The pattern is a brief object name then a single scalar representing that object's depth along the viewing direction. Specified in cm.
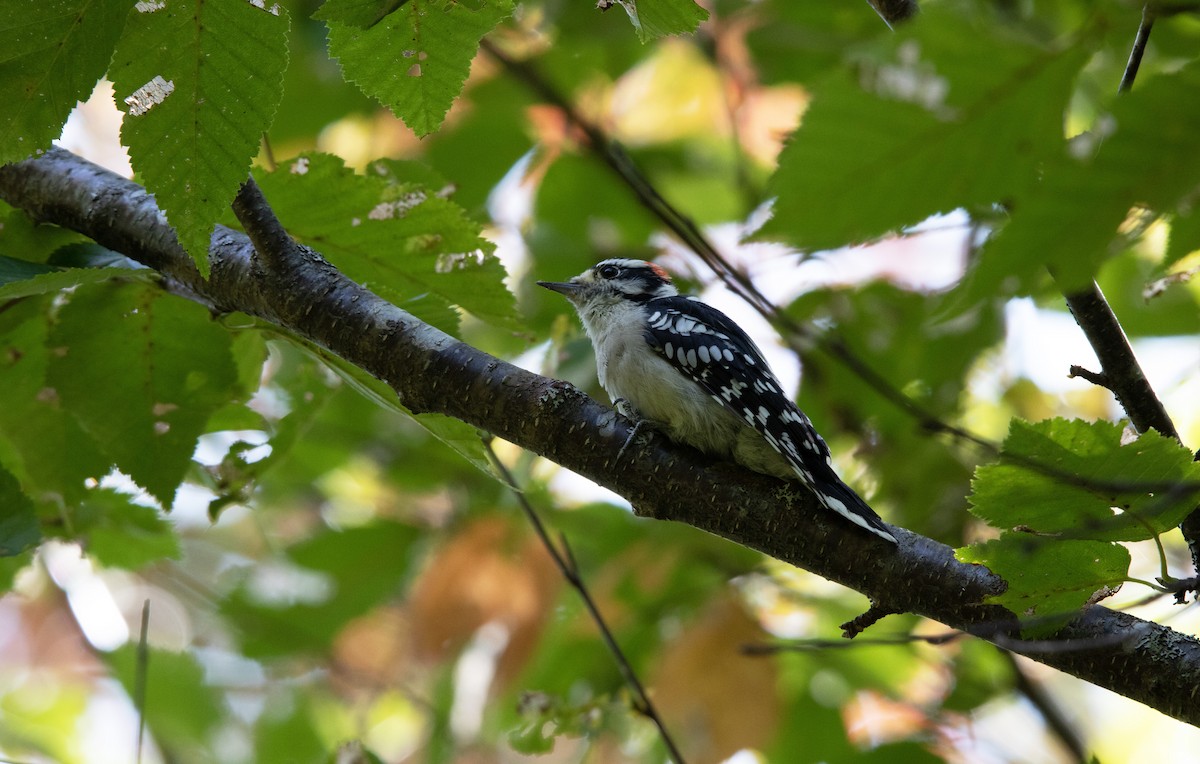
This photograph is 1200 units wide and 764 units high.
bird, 638
